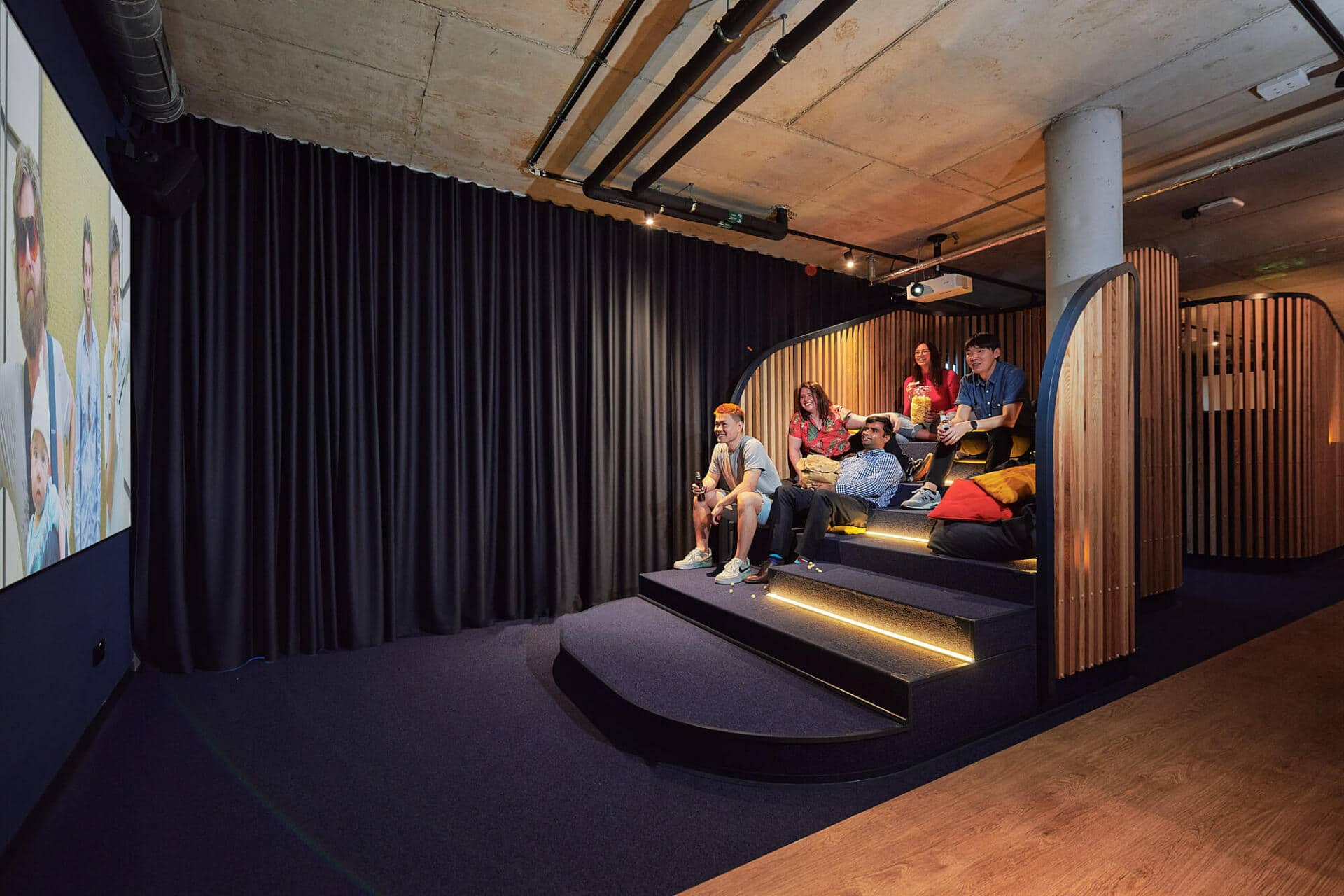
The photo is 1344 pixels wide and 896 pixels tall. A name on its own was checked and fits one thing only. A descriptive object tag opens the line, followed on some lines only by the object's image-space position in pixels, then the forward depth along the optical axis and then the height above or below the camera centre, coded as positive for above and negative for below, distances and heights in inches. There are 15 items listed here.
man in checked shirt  151.3 -11.2
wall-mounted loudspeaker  112.0 +51.8
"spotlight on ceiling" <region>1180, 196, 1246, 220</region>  175.3 +70.8
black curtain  130.4 +12.2
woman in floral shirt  190.9 +9.5
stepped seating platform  87.5 -38.3
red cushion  119.6 -10.5
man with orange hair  154.1 -9.3
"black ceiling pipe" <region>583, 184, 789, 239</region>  164.1 +67.7
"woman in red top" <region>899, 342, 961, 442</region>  225.5 +26.1
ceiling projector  207.0 +56.0
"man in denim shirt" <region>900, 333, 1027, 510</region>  153.9 +11.9
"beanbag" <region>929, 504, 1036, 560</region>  114.4 -16.6
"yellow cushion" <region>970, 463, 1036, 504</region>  120.6 -6.1
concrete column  134.7 +55.4
